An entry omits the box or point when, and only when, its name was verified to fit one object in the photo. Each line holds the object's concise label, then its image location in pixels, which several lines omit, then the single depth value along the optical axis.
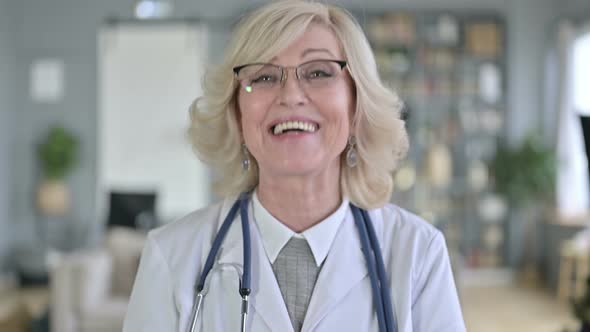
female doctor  1.13
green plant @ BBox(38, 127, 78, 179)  6.80
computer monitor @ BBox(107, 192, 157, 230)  4.40
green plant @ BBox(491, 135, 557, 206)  6.46
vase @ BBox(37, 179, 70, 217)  6.76
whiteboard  6.97
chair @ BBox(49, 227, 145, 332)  3.91
